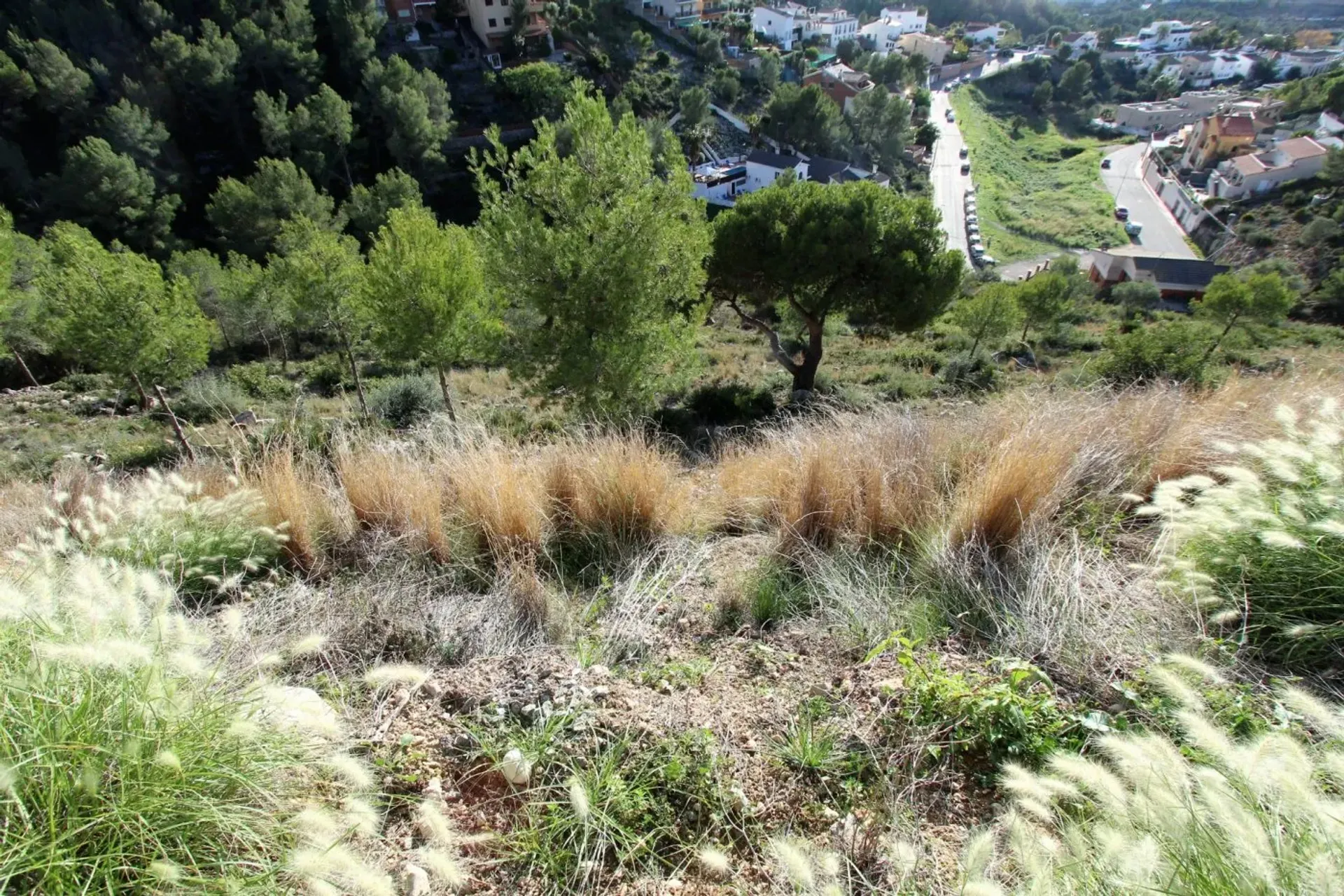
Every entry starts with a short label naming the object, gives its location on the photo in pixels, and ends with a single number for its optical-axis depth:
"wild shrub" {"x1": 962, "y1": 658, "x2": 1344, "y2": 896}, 1.20
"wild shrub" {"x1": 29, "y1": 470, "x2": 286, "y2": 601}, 2.84
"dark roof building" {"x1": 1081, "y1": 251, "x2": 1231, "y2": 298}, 37.41
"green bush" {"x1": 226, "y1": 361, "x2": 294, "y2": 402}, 16.27
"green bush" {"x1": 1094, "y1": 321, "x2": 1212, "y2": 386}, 9.88
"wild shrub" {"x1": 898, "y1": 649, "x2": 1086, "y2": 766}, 1.91
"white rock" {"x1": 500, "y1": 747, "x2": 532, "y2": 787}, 1.86
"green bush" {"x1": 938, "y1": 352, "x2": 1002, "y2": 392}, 14.98
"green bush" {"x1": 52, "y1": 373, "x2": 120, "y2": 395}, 17.41
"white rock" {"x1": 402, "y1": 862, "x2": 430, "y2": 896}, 1.55
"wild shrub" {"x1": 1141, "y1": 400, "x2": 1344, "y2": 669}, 2.11
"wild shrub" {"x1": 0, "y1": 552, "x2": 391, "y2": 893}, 1.29
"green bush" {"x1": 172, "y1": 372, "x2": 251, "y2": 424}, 13.39
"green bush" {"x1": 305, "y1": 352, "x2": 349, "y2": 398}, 18.12
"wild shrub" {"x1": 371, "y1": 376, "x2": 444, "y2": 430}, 11.98
